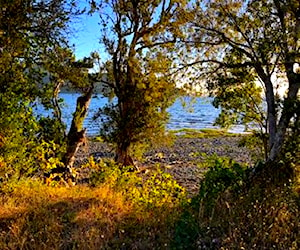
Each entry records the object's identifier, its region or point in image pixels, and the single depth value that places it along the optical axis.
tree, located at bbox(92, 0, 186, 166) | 9.36
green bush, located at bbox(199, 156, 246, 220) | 3.97
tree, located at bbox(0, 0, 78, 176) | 4.67
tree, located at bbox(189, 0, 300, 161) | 5.62
